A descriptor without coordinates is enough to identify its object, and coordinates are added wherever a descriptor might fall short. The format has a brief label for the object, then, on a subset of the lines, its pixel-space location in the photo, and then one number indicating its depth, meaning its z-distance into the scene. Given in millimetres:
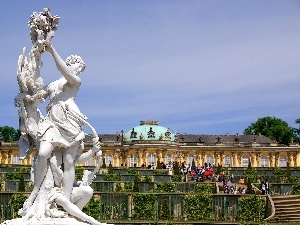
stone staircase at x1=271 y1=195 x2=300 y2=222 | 24438
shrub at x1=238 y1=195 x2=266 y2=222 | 24516
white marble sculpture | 9391
